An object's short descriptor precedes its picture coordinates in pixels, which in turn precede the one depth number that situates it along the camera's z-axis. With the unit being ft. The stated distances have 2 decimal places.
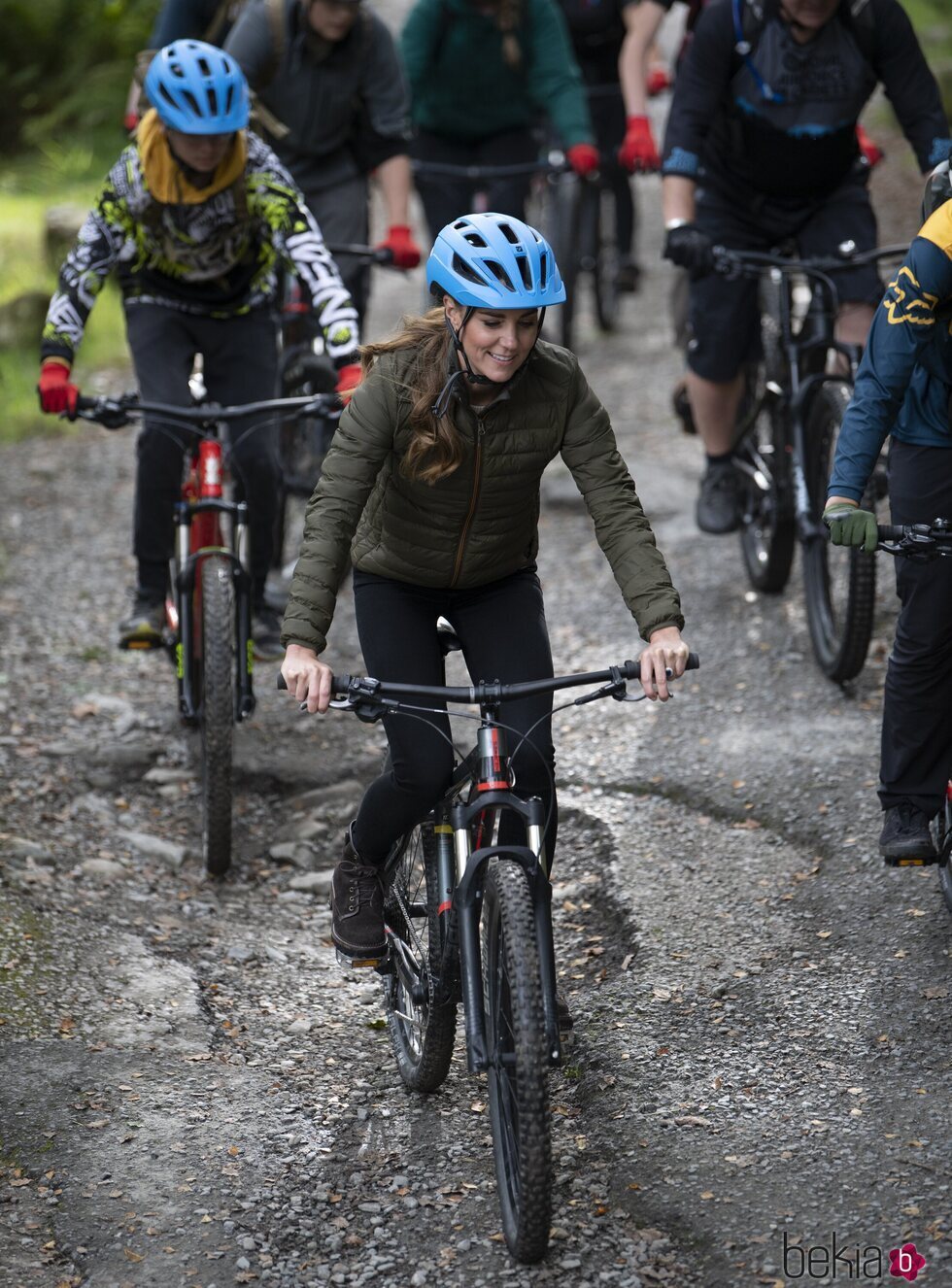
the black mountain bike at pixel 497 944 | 21.89
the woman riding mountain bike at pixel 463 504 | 24.43
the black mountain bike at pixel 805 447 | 40.52
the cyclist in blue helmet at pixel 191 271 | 36.86
